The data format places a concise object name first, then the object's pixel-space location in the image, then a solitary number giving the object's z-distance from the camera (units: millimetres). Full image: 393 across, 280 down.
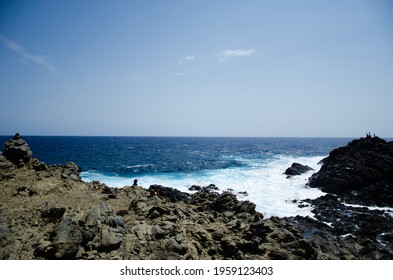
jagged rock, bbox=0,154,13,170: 21338
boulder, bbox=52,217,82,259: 10352
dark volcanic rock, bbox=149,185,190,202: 29125
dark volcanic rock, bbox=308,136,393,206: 33594
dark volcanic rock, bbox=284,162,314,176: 50344
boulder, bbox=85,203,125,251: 11414
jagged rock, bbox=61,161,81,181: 23347
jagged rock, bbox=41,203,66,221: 13812
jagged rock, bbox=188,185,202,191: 37803
